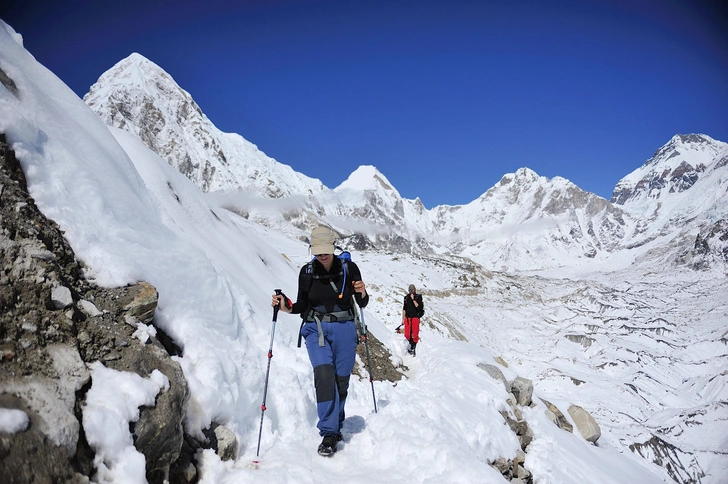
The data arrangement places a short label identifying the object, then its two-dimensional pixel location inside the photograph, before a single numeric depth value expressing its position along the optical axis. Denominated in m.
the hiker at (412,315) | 12.61
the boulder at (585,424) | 11.07
